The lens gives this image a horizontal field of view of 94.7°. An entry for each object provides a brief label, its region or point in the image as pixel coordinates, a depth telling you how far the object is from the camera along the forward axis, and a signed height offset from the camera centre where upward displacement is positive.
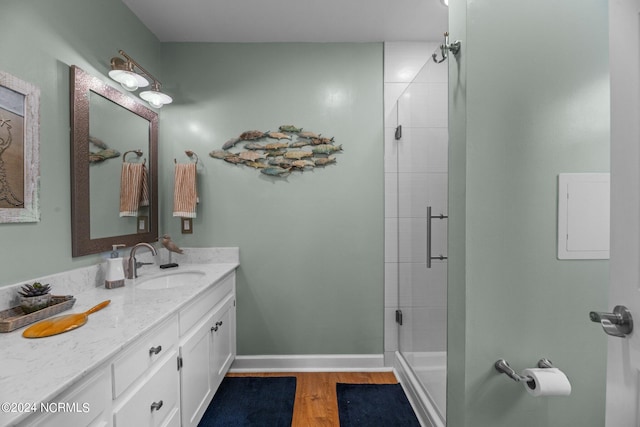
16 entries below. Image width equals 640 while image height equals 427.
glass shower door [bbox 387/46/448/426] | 1.52 -0.14
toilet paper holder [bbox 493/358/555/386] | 1.03 -0.59
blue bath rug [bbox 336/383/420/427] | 1.76 -1.25
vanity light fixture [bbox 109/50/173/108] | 1.66 +0.78
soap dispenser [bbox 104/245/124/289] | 1.54 -0.33
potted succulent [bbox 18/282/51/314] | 1.13 -0.34
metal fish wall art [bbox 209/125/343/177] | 2.25 +0.46
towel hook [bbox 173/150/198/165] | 2.21 +0.43
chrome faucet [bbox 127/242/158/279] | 1.74 -0.32
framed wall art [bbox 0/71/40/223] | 1.15 +0.25
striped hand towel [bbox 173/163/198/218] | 2.13 +0.14
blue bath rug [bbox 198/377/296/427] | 1.74 -1.24
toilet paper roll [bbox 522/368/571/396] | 1.01 -0.60
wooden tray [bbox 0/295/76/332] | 1.01 -0.38
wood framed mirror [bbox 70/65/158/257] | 1.48 +0.30
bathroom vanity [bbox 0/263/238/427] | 0.72 -0.47
